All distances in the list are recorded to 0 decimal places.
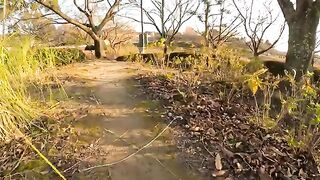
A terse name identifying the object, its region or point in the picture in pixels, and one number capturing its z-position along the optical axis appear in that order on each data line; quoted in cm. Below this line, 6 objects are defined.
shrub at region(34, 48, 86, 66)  247
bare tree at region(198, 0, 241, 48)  700
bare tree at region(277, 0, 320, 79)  311
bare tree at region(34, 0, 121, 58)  571
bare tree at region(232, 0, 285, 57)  699
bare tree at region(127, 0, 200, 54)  824
